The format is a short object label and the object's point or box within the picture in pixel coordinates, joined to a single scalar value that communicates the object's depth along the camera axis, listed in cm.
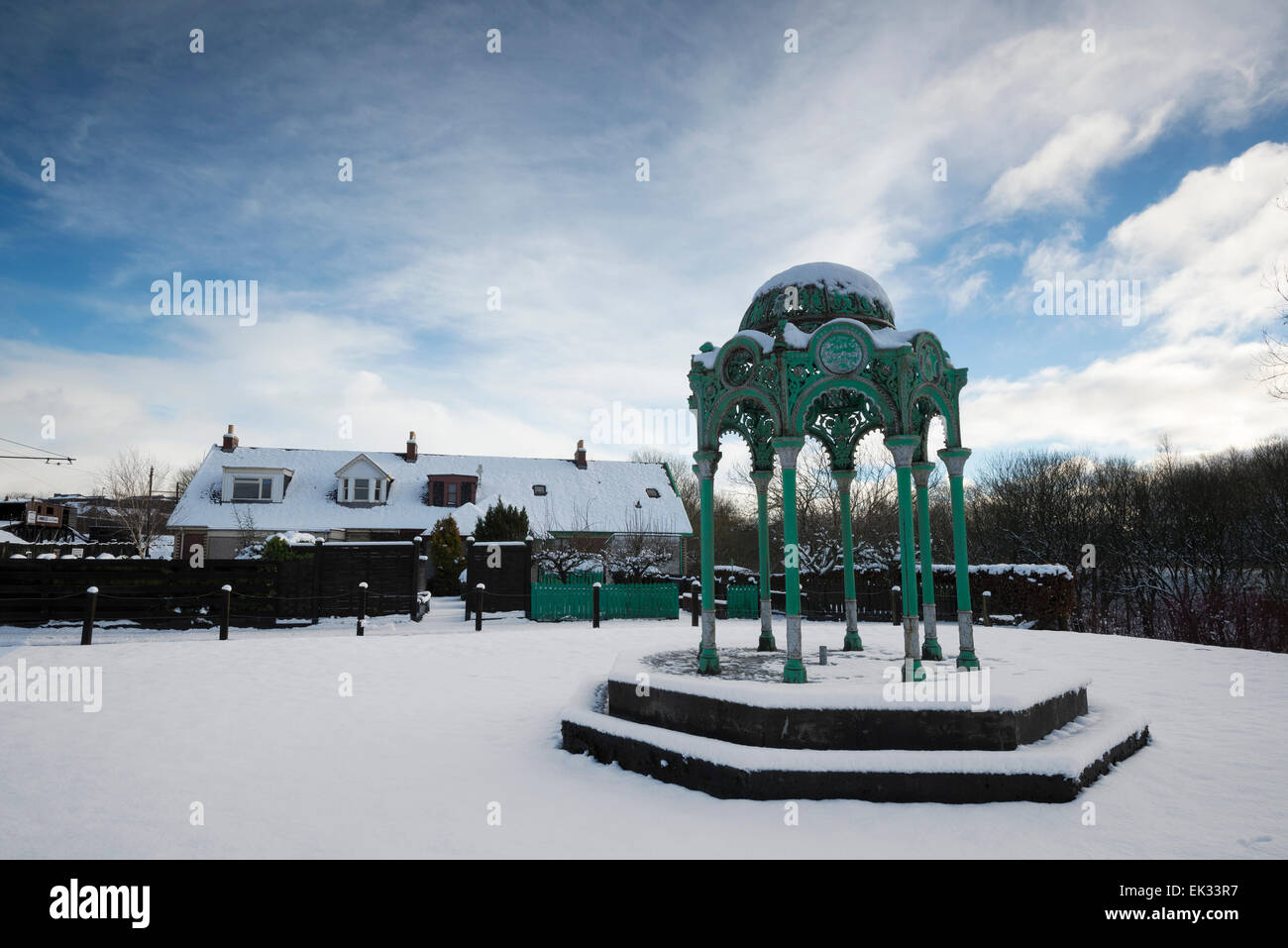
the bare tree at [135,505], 4416
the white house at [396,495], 3206
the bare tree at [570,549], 2831
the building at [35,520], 3997
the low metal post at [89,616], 1391
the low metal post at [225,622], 1468
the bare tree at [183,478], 5897
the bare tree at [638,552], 2709
